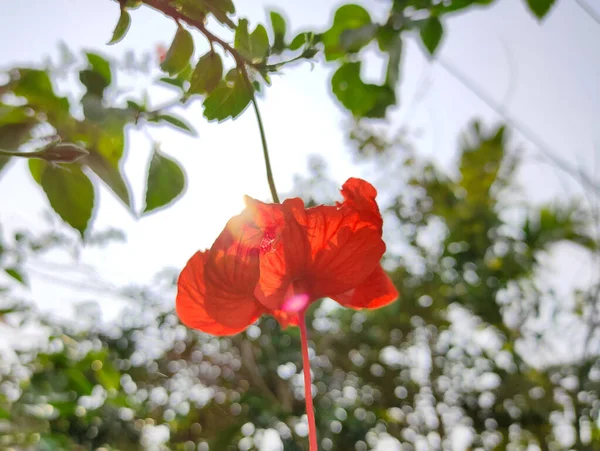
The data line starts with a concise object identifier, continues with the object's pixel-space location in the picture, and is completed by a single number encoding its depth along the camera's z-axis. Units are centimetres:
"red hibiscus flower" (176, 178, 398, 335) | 19
